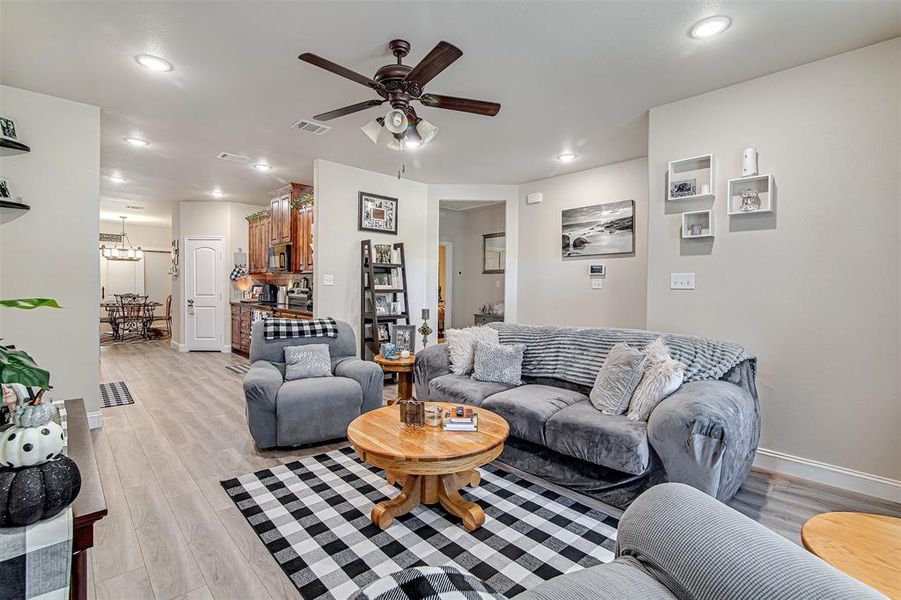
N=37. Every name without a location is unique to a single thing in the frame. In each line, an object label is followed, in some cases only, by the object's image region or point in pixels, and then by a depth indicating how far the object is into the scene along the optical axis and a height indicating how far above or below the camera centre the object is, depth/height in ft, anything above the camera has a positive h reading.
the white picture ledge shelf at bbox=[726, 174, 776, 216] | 9.29 +2.41
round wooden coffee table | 6.32 -2.46
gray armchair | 9.75 -2.53
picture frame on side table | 13.99 -1.42
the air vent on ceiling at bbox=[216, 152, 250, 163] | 15.46 +5.17
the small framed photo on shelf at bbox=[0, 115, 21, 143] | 9.92 +3.95
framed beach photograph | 15.64 +2.60
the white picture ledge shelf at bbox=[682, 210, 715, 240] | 10.07 +1.82
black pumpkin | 3.11 -1.53
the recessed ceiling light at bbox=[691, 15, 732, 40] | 7.47 +4.93
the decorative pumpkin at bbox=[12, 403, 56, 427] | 3.48 -1.02
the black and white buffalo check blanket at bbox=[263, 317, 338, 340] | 11.62 -0.96
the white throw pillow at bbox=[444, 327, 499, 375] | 11.45 -1.37
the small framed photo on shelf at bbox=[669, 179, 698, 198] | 10.36 +2.70
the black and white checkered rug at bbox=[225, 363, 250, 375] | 19.03 -3.47
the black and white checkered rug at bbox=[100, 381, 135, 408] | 14.05 -3.59
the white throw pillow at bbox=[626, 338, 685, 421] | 7.92 -1.68
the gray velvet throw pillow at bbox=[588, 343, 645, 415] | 8.38 -1.75
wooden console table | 3.44 -1.84
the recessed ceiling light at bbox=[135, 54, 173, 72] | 8.85 +4.99
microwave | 20.09 +1.81
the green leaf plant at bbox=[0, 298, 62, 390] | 3.41 -0.62
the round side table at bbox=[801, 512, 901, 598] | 3.63 -2.38
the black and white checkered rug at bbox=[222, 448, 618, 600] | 5.82 -3.81
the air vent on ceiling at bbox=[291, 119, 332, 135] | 12.28 +5.02
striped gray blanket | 8.60 -1.25
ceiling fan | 7.32 +3.91
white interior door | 24.41 +0.01
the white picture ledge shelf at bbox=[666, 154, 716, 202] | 10.15 +2.93
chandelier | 30.53 +3.22
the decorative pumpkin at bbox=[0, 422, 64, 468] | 3.32 -1.23
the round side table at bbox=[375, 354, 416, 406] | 12.56 -2.25
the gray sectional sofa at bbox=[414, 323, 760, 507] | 6.74 -2.34
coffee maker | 24.43 +0.02
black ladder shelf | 16.22 -0.09
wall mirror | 24.70 +2.55
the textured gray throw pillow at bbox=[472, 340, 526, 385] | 10.73 -1.76
